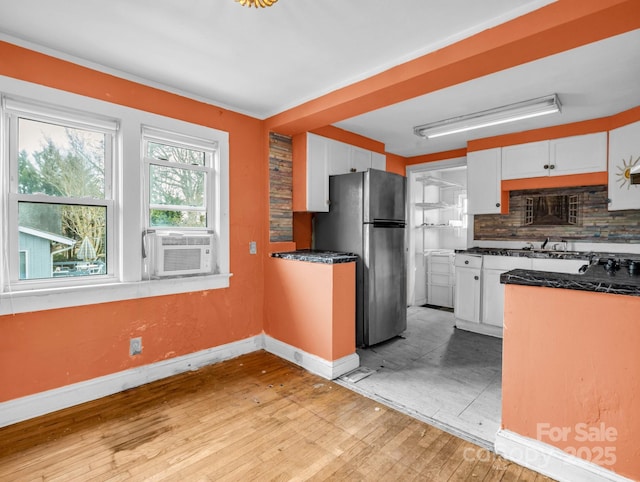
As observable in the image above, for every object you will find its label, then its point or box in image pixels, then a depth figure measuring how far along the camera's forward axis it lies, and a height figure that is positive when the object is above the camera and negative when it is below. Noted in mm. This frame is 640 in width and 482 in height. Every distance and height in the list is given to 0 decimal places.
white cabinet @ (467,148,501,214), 4211 +713
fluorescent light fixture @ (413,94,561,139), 3010 +1198
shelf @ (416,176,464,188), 5614 +964
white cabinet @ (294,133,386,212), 3572 +820
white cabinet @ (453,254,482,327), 4105 -669
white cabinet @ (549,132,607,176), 3553 +912
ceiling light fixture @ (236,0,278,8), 1485 +1052
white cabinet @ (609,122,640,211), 3268 +736
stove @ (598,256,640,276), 2168 -230
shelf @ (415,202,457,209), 5584 +528
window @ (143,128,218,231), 2871 +504
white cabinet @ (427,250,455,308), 5488 -712
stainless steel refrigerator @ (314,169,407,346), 3473 -24
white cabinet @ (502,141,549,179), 3879 +919
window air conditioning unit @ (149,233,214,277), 2842 -164
